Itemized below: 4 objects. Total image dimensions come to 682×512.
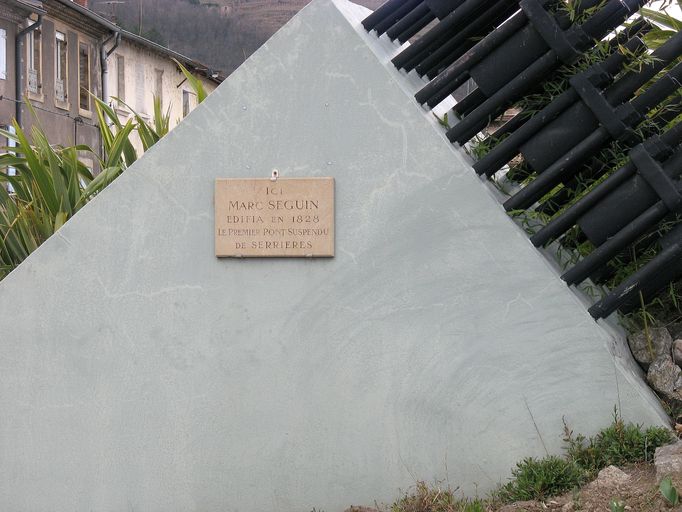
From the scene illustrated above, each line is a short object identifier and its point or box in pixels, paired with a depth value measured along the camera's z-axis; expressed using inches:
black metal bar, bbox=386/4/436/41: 267.9
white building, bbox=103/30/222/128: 1493.6
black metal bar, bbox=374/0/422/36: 261.1
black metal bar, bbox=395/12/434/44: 274.7
